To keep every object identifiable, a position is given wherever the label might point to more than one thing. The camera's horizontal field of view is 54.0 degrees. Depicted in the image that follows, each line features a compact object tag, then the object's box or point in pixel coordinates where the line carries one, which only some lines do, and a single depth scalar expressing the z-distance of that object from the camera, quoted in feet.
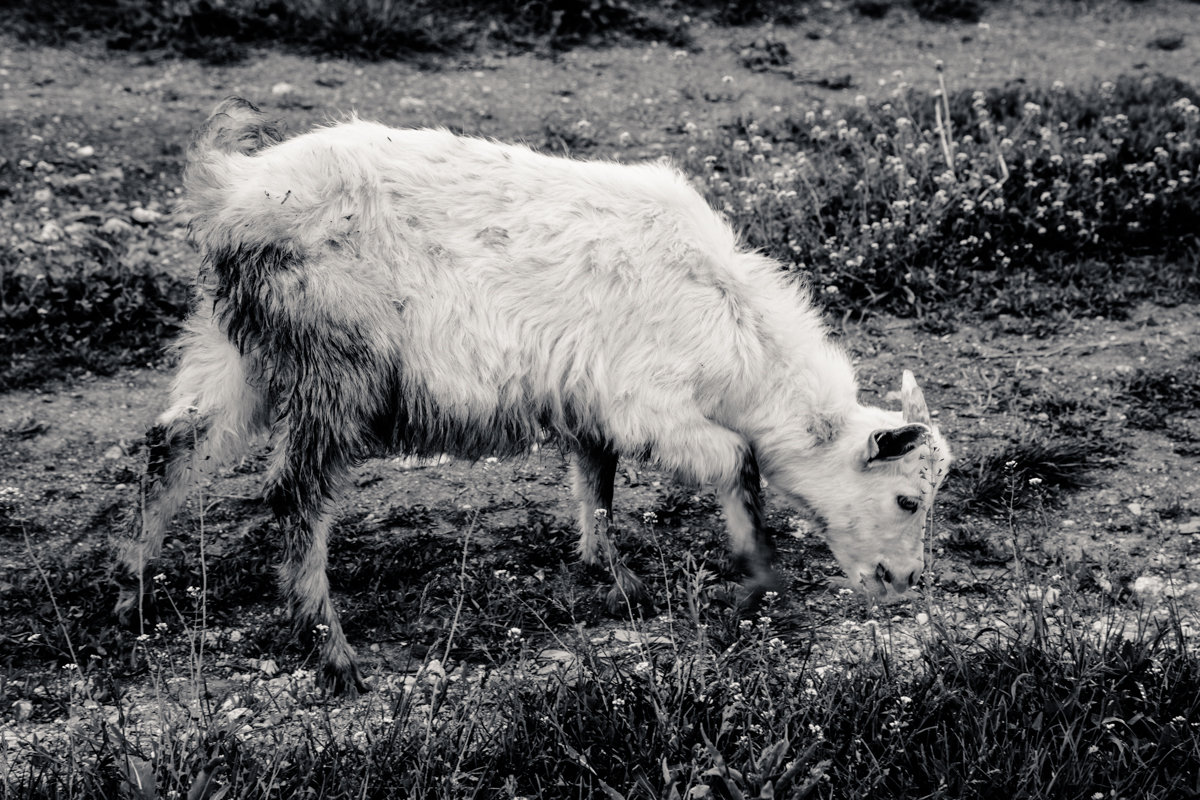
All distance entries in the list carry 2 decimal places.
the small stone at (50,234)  22.67
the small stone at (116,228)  23.50
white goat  13.98
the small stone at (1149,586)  16.07
